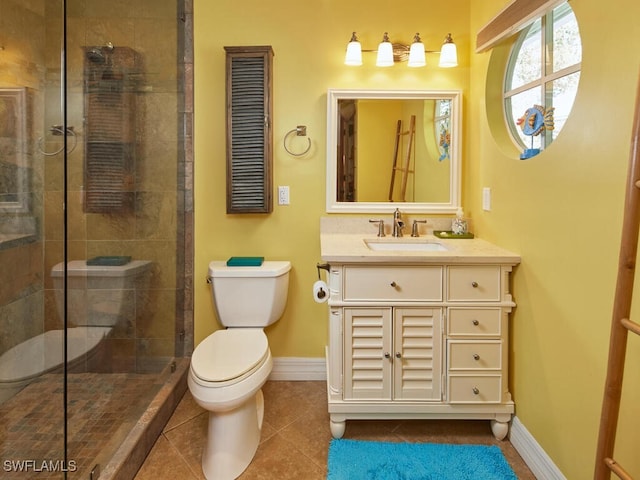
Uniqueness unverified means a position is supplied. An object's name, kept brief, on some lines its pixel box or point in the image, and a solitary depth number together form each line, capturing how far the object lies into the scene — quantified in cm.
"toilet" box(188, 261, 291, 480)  160
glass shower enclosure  156
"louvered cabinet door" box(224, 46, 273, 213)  221
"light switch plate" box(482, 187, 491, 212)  210
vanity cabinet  177
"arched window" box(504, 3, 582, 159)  158
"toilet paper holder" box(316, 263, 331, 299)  185
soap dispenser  228
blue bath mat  162
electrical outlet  237
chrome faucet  230
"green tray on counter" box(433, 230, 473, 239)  225
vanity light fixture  220
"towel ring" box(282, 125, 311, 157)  233
